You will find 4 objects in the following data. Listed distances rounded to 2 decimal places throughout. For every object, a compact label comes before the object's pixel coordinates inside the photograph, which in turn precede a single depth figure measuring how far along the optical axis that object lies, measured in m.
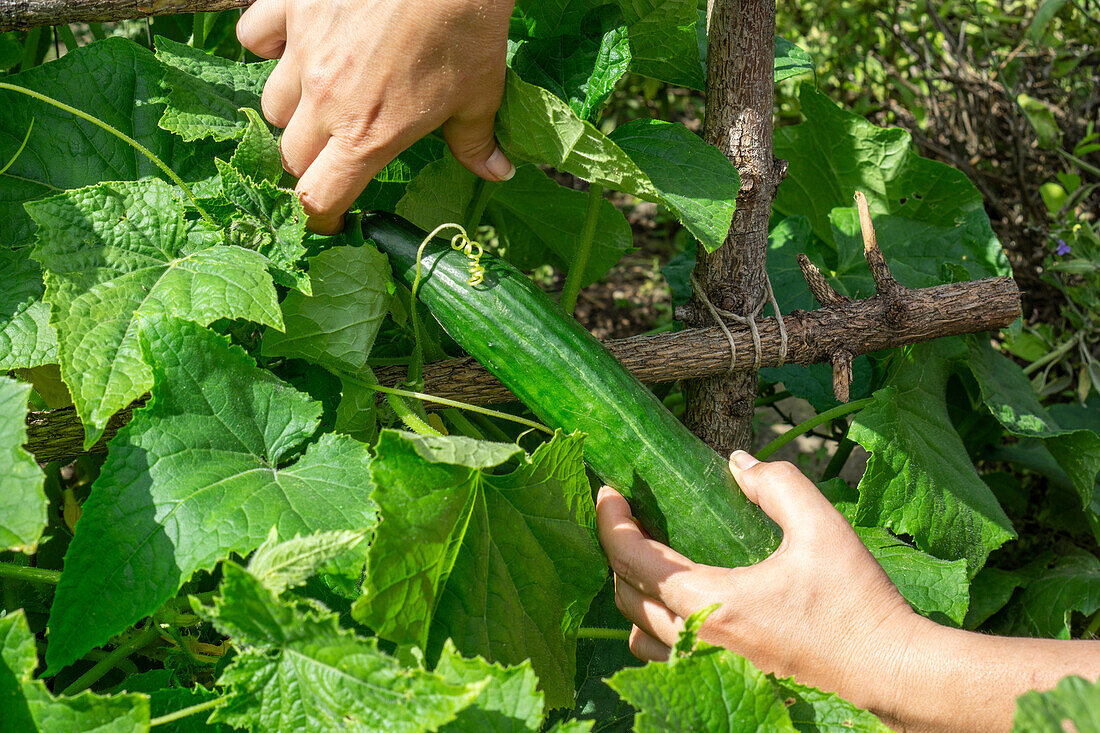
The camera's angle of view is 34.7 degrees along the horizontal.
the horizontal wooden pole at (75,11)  0.93
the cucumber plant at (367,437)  0.80
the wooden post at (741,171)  0.97
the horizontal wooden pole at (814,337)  0.97
